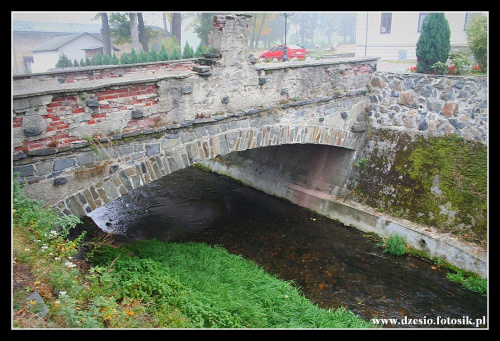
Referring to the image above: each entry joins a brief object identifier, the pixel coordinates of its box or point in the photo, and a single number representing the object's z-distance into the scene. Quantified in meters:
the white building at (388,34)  20.72
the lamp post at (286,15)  17.85
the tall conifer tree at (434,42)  11.72
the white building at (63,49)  27.66
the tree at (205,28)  28.36
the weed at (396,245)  9.94
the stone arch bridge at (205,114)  6.59
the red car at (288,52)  24.92
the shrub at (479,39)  11.11
